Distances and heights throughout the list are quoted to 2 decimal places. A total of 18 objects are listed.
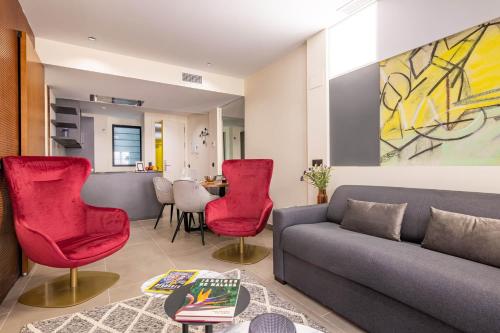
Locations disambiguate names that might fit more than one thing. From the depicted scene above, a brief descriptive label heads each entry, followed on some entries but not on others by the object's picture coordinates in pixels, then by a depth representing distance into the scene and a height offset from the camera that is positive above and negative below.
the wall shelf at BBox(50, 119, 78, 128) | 5.11 +0.91
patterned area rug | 1.67 -1.06
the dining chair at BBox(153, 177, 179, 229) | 4.43 -0.42
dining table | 4.00 -0.29
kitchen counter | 4.66 -0.47
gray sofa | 1.19 -0.61
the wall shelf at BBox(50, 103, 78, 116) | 5.20 +1.22
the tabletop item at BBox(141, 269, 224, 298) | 1.39 -0.69
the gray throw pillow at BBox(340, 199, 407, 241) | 1.96 -0.44
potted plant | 3.05 -0.15
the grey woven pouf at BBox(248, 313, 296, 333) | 0.97 -0.62
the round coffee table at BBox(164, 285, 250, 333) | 1.10 -0.65
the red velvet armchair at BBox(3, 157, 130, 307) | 1.94 -0.51
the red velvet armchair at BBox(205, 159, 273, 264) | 2.98 -0.46
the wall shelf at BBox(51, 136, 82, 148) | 5.12 +0.58
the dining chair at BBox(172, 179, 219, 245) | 3.49 -0.41
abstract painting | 1.94 +0.54
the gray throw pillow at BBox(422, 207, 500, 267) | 1.43 -0.44
